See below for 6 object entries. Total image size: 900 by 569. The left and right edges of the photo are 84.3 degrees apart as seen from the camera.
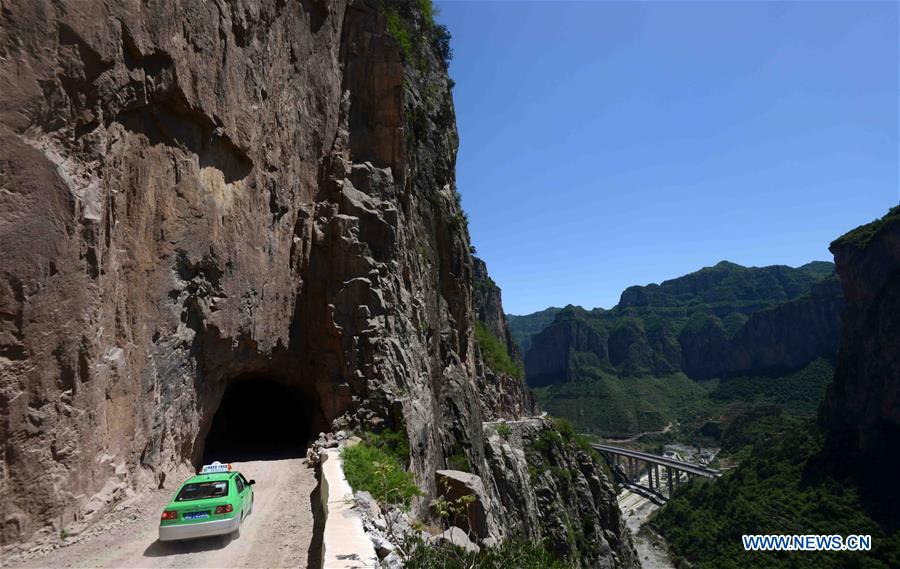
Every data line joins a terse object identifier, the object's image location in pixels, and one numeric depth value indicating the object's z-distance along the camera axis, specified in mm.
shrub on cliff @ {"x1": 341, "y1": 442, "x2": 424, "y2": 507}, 12938
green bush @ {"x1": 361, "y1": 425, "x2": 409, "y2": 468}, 18094
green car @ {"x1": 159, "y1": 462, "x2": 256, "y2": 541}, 9367
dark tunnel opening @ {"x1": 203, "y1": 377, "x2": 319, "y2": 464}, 20047
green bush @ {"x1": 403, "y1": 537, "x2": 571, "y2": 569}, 8586
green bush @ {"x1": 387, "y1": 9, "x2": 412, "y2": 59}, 27722
